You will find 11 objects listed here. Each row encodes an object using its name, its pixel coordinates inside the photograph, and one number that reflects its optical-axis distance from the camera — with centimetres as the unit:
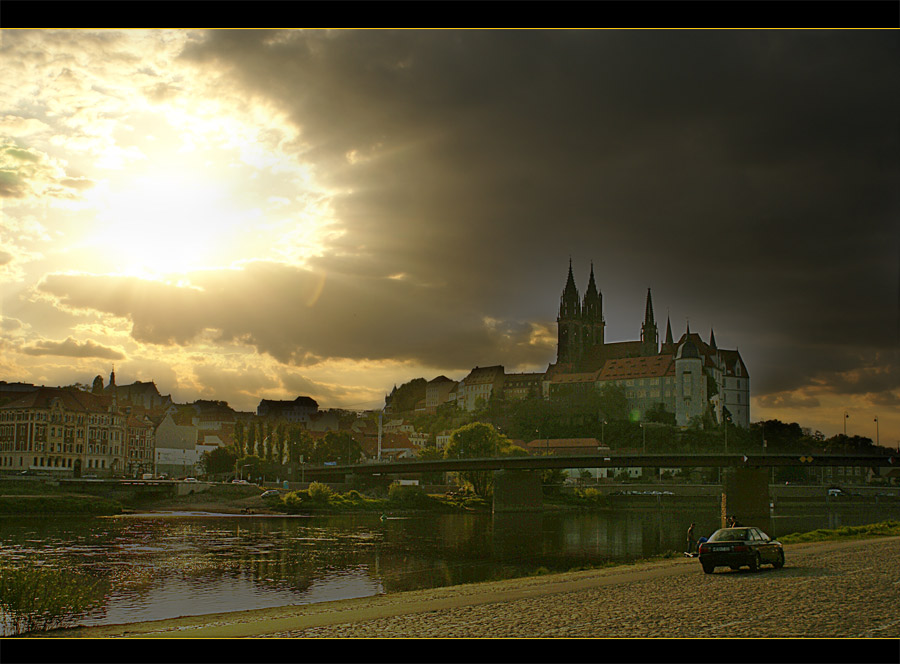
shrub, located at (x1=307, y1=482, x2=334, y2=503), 9738
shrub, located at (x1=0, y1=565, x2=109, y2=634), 2155
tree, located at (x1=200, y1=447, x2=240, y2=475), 13125
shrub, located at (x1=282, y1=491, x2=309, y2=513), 9244
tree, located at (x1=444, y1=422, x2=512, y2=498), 12025
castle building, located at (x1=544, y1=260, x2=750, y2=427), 19150
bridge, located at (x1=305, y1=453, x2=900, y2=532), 8344
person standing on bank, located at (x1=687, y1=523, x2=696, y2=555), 3456
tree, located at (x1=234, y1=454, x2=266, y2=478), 12525
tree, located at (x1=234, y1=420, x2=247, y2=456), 13650
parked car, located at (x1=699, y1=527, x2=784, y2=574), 2584
